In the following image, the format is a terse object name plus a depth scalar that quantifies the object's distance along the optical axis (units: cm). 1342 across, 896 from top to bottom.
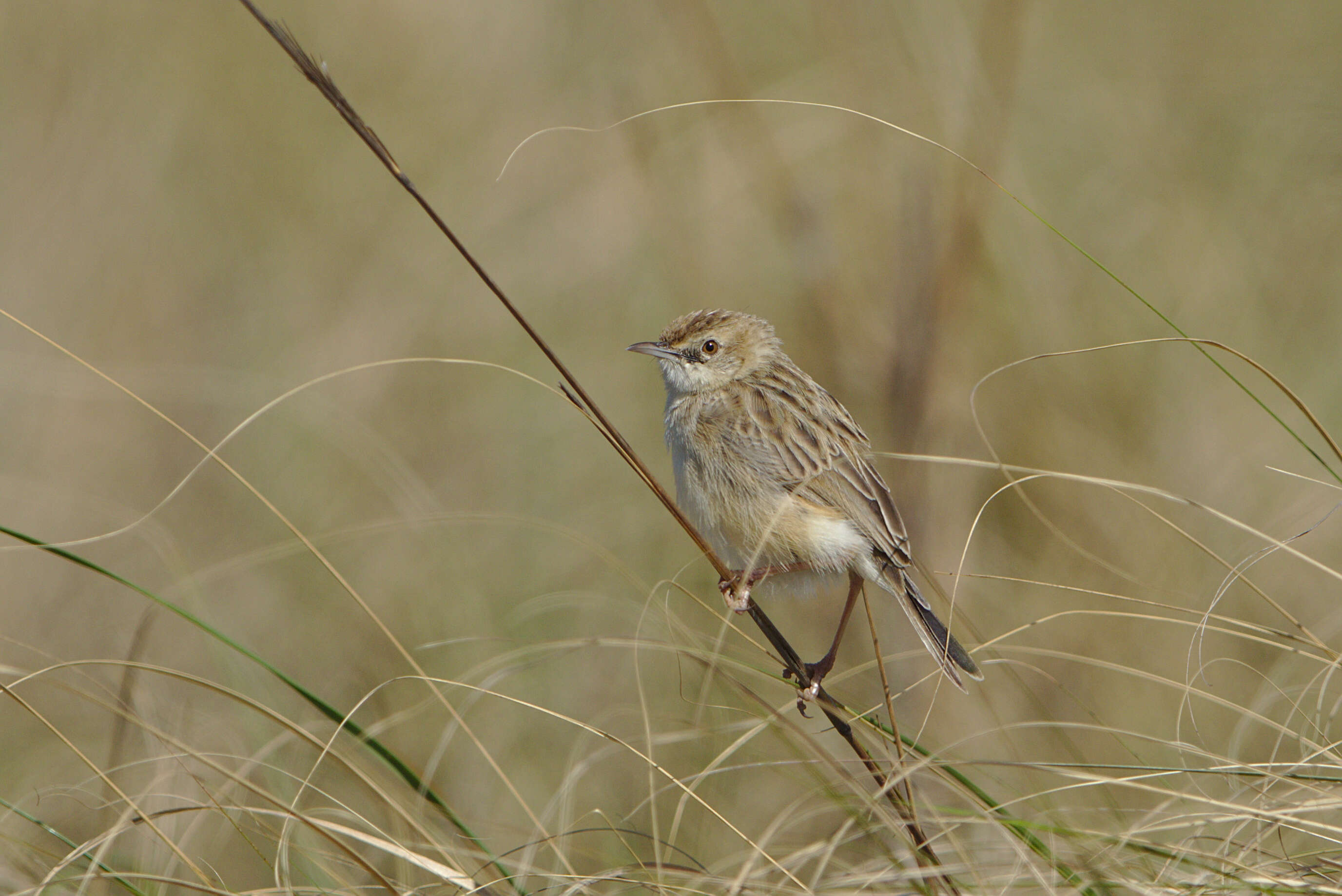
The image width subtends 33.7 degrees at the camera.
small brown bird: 864
